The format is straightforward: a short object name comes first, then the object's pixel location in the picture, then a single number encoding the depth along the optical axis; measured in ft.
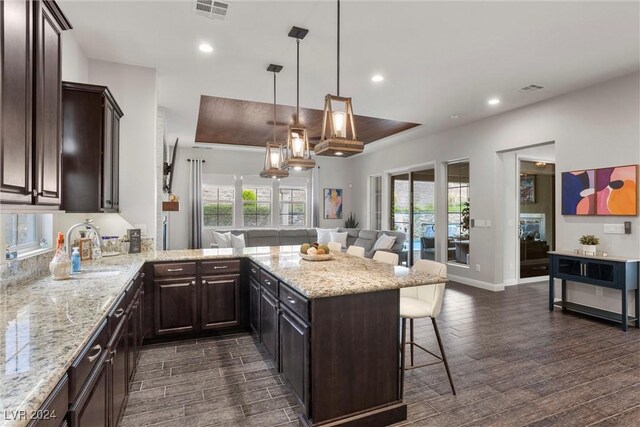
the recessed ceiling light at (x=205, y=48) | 10.90
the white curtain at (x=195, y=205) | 27.35
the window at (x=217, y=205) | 28.53
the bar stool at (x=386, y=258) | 10.35
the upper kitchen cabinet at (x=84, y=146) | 8.93
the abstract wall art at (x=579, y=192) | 14.06
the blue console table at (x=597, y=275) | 12.47
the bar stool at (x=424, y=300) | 7.92
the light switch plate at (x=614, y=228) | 13.20
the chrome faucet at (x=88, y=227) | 9.42
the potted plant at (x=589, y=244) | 13.66
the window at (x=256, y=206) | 29.66
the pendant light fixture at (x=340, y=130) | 7.73
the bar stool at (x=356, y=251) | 12.71
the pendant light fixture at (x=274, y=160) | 12.41
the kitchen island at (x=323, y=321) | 5.24
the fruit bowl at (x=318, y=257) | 9.93
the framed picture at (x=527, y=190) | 21.12
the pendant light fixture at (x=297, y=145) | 10.32
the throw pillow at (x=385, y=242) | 22.31
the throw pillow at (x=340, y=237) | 26.53
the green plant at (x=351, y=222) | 31.53
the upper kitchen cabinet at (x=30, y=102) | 4.30
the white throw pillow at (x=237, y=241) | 23.34
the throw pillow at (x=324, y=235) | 27.12
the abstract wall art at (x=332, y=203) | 31.89
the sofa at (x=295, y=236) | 25.15
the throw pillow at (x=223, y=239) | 23.70
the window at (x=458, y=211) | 21.16
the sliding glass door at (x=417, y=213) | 24.13
